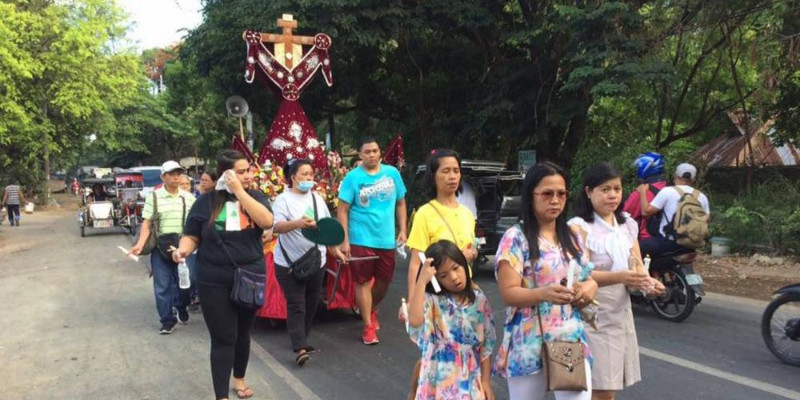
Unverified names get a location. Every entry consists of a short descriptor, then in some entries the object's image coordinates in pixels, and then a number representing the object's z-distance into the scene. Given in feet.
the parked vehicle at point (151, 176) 72.22
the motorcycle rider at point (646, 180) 19.67
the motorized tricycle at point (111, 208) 56.75
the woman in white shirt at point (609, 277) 9.20
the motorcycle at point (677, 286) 19.81
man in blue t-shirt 17.29
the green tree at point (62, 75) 87.61
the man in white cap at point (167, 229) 20.36
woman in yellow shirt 11.11
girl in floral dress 9.52
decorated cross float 20.80
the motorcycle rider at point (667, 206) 19.47
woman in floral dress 8.51
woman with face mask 15.98
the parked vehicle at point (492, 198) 30.73
